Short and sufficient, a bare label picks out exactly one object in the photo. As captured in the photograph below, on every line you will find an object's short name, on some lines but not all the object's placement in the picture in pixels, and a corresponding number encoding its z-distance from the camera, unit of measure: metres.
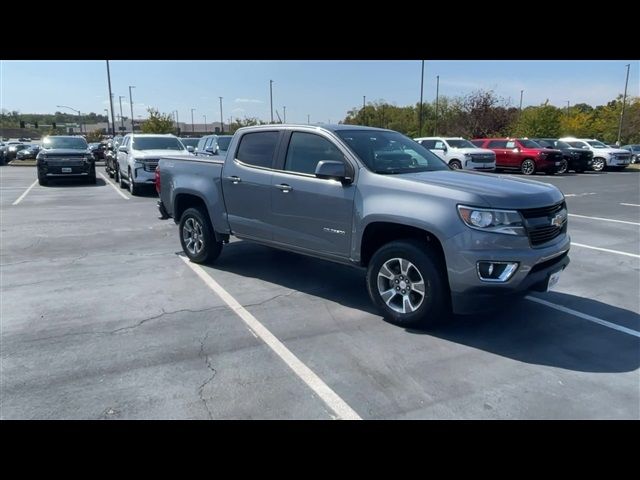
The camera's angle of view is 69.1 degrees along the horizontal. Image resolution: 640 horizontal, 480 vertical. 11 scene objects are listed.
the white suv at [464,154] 21.02
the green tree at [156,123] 47.38
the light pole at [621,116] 47.26
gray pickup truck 4.01
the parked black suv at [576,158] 24.81
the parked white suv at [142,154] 14.57
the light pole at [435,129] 50.41
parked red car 23.19
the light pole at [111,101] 33.24
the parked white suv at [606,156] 26.28
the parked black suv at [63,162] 17.39
